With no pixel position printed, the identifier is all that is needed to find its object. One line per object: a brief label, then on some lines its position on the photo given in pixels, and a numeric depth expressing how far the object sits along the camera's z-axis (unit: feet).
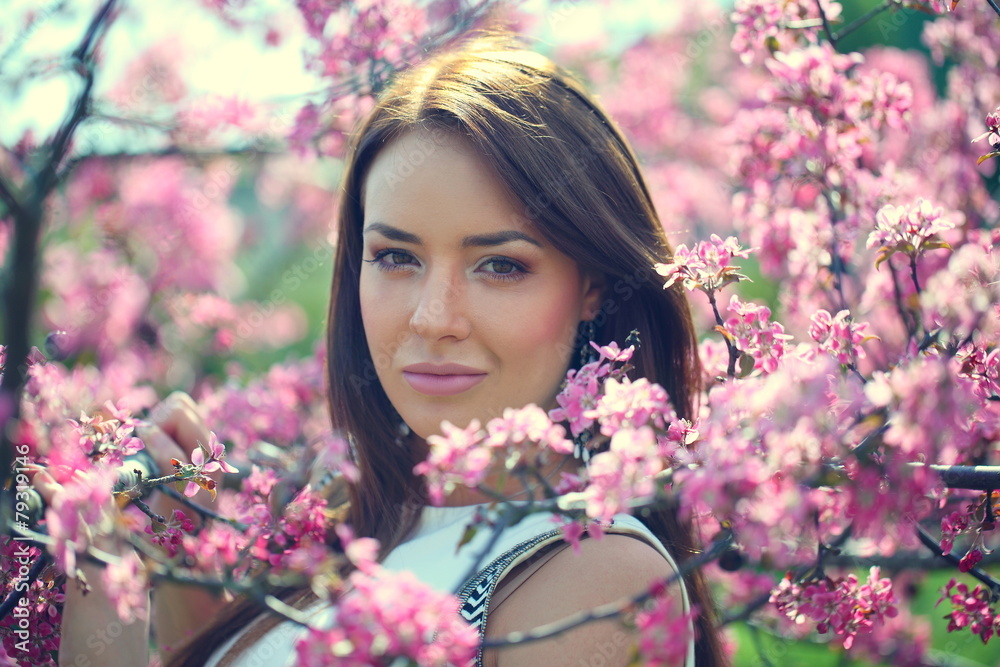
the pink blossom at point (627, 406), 4.49
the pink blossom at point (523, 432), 4.45
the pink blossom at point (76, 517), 4.38
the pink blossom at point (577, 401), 4.57
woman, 4.80
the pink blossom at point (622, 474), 4.36
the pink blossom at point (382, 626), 4.29
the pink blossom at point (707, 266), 4.68
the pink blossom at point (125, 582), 4.38
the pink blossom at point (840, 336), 4.67
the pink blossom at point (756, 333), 4.68
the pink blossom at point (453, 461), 4.42
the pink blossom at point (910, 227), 4.70
